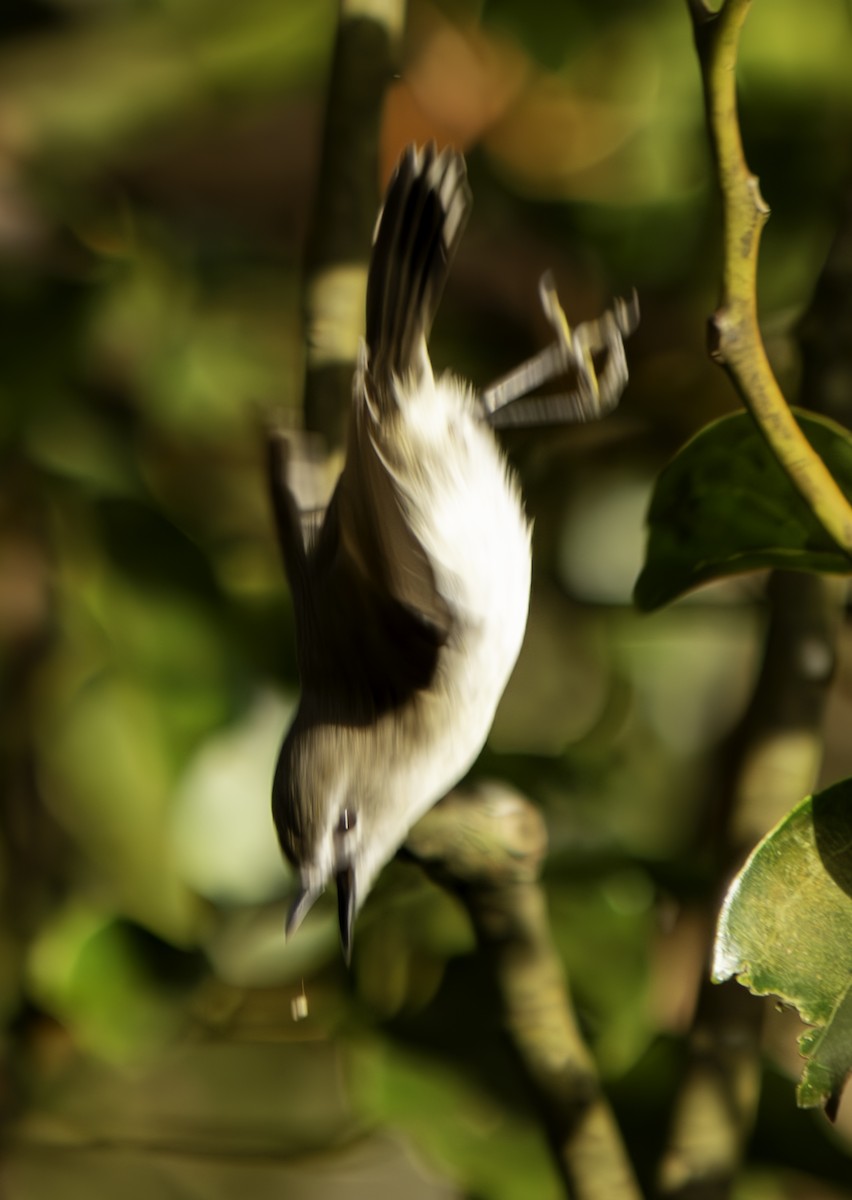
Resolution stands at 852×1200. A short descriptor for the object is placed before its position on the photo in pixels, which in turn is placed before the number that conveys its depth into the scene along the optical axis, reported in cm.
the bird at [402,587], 292
